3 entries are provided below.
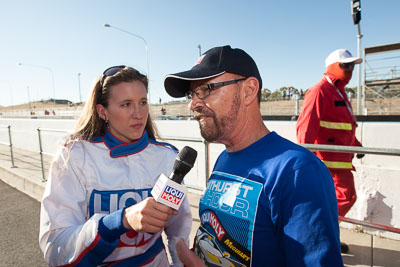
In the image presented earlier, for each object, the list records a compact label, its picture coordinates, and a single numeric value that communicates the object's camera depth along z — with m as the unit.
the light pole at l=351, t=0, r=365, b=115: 9.46
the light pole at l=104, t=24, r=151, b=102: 24.38
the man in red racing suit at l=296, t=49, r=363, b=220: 2.98
